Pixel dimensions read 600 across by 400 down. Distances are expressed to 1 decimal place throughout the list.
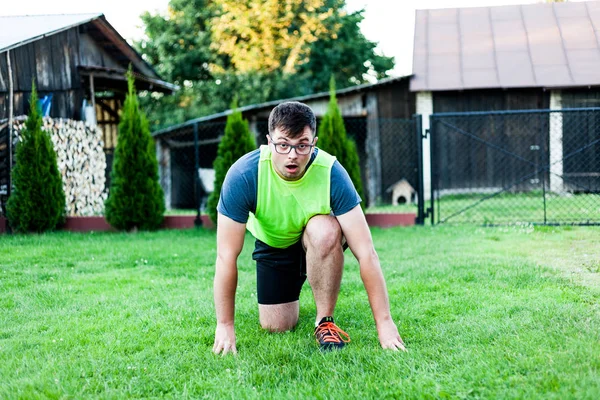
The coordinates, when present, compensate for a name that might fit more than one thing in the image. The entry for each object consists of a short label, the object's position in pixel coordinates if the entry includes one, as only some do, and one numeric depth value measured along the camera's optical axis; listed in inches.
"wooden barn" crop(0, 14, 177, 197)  477.7
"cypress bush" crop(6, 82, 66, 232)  370.6
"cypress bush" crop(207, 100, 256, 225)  386.3
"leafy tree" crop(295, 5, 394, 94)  948.0
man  131.9
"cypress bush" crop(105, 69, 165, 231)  386.6
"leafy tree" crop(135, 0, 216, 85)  945.5
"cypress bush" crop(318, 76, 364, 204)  387.9
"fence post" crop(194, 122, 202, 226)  404.5
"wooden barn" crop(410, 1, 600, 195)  586.9
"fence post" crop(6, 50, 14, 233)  402.7
